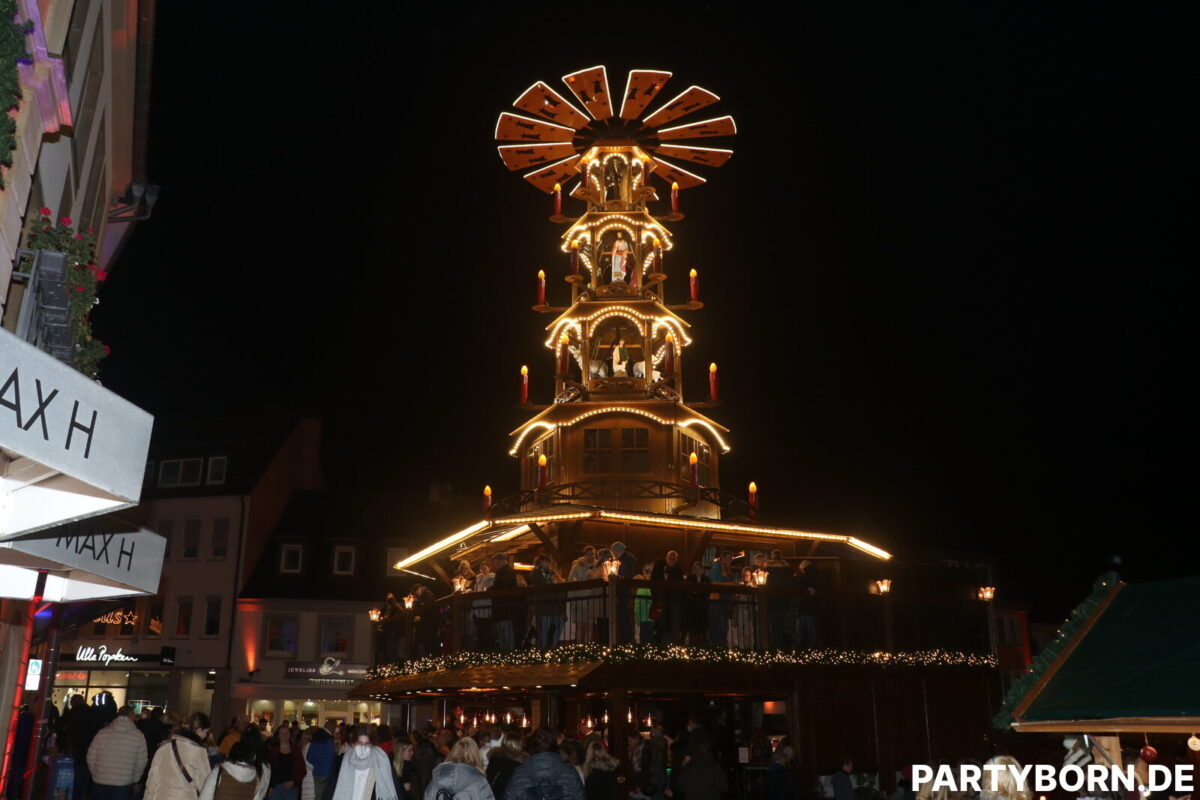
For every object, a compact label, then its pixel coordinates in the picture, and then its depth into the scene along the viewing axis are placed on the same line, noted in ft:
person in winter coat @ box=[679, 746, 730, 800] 51.34
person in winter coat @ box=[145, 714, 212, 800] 41.29
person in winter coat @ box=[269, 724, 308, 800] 57.06
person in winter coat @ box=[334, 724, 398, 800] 36.63
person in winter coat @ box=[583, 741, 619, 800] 46.85
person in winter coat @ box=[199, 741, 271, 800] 41.93
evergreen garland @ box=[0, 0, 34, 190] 21.07
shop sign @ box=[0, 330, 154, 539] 19.44
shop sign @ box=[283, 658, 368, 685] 144.25
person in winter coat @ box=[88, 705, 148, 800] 46.29
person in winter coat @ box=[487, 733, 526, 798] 40.96
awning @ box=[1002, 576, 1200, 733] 21.91
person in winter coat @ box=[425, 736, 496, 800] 32.17
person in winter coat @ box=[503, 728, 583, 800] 33.53
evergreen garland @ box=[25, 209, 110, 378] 31.65
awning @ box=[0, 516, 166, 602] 29.01
